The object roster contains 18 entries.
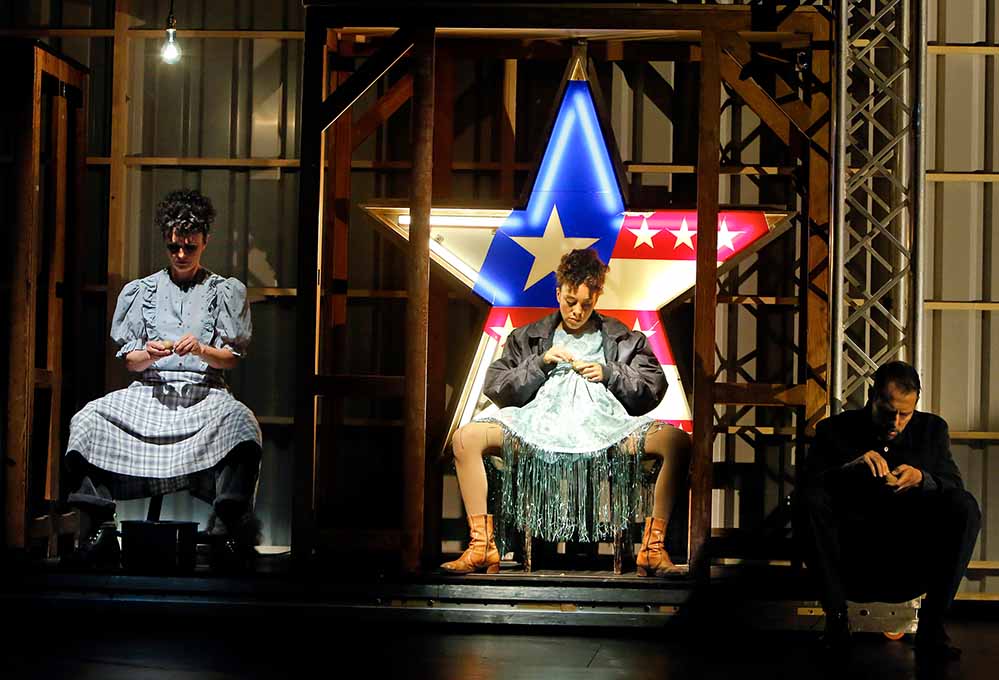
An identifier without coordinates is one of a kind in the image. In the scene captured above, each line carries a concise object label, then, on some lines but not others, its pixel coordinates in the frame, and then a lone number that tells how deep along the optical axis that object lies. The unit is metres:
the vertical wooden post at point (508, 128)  7.73
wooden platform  6.28
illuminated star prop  6.92
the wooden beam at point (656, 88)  7.75
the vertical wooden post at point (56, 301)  7.47
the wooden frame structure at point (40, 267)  6.88
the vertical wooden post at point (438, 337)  6.98
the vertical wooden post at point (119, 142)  7.89
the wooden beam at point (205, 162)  7.86
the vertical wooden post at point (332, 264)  7.38
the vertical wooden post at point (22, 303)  6.87
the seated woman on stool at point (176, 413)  6.68
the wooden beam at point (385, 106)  7.27
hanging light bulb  7.53
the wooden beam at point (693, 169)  7.62
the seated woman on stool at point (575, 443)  6.53
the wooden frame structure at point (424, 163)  6.50
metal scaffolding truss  6.58
